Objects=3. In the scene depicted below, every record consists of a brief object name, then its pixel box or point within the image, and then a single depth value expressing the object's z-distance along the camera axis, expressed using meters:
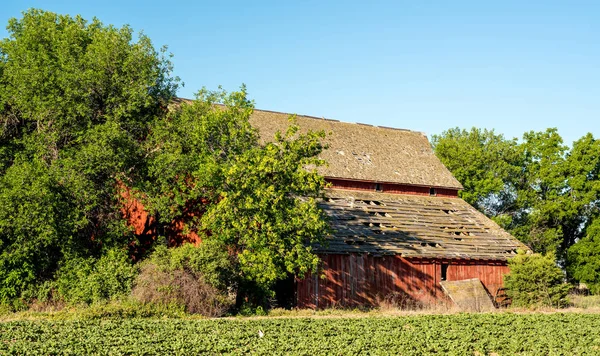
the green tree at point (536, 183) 47.84
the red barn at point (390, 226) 30.30
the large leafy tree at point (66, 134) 25.34
